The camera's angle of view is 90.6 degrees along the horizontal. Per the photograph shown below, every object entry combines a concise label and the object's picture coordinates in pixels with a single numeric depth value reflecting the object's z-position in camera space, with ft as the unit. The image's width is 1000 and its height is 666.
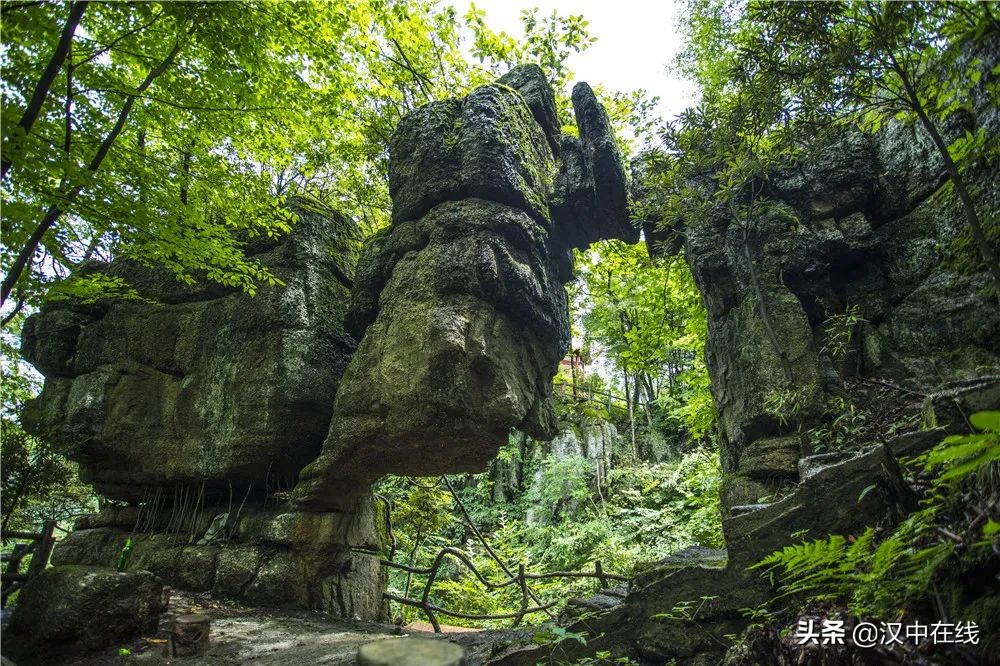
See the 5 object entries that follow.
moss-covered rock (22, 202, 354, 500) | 24.43
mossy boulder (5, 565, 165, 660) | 13.70
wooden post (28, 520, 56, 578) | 20.31
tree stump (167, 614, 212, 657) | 15.46
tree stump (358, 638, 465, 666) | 4.83
